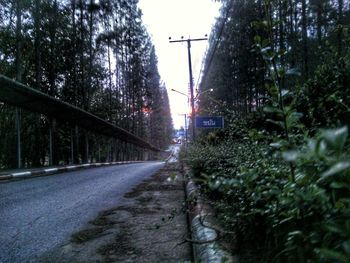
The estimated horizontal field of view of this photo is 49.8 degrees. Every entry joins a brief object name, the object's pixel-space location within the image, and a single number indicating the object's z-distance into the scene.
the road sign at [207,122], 17.34
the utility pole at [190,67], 23.12
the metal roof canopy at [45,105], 11.38
